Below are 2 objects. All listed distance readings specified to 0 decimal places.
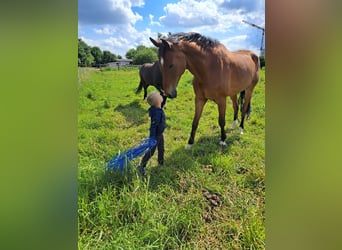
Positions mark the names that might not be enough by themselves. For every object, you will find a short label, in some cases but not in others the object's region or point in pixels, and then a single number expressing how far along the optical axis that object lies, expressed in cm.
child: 328
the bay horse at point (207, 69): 319
